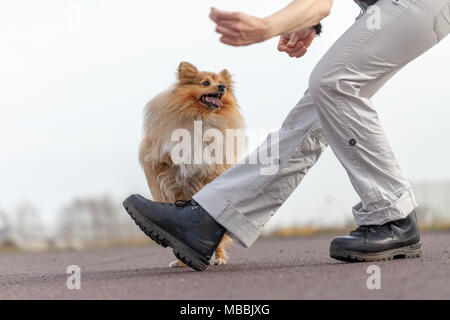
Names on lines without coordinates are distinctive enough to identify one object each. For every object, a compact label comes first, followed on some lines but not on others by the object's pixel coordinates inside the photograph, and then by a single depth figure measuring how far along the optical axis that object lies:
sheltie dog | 4.35
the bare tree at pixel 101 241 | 9.96
